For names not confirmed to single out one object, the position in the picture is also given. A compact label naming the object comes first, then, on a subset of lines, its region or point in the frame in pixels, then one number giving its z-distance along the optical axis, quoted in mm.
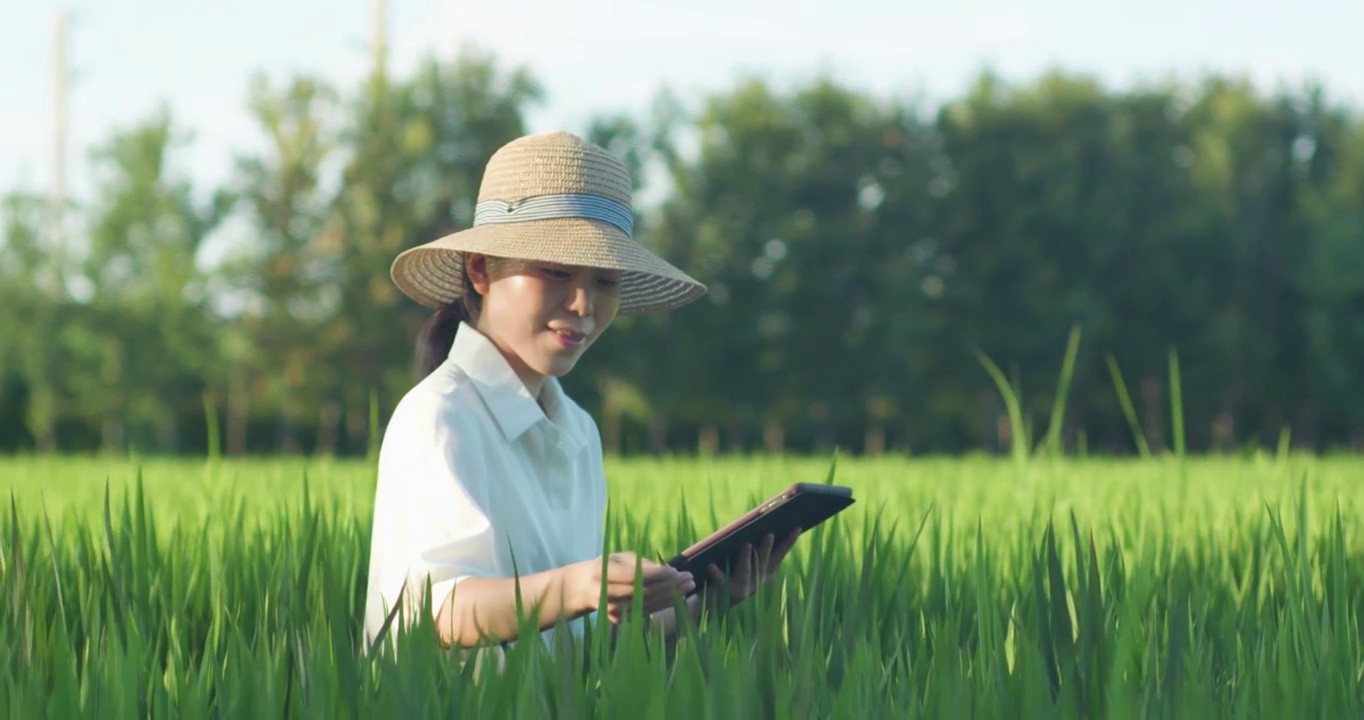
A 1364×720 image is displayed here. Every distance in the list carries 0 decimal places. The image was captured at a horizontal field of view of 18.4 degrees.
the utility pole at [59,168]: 37915
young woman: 4643
